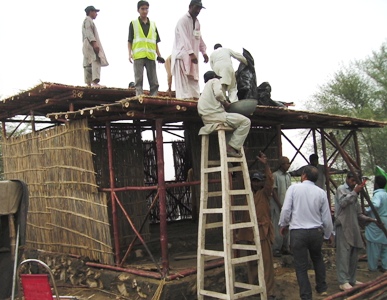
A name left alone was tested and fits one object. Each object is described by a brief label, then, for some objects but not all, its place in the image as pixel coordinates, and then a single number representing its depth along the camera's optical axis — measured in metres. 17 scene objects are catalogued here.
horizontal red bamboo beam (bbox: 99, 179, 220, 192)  6.82
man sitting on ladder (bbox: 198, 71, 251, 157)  6.36
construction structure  7.02
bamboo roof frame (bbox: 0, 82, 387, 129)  6.51
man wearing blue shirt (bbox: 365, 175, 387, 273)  8.16
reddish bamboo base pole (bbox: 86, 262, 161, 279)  6.76
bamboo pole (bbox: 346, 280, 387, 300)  6.26
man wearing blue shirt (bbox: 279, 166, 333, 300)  6.00
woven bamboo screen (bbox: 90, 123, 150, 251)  8.27
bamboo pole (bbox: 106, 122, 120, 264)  7.45
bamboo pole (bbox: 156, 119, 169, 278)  6.69
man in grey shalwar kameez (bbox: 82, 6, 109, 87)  9.30
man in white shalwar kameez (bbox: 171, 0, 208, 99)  8.32
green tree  21.53
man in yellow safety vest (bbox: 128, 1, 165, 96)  8.43
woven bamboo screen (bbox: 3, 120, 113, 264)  7.68
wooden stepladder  5.94
